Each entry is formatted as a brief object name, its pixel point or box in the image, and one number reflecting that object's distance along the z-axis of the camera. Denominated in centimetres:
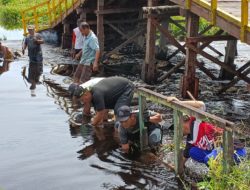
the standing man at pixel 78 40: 1521
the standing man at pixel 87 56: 1114
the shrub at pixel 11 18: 3134
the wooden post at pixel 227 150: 543
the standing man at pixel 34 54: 1520
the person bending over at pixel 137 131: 756
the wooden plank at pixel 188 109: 543
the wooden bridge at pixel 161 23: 935
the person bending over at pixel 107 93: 802
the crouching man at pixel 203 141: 598
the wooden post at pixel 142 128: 754
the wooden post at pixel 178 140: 645
